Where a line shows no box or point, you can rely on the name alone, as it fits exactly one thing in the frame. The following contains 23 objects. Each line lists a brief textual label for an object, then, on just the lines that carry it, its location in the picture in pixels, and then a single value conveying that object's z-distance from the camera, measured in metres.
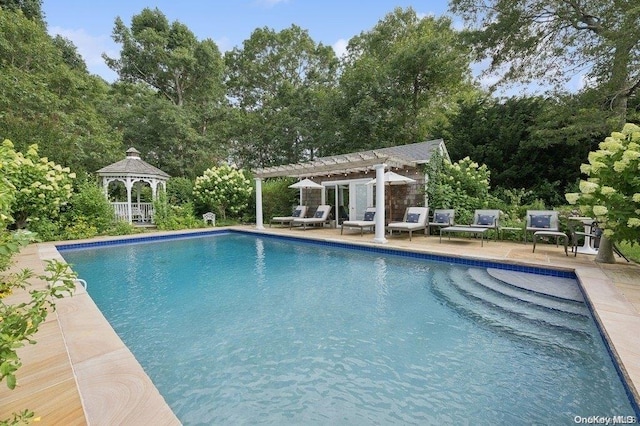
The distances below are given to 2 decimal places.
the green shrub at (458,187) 10.80
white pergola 9.60
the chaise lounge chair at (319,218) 13.54
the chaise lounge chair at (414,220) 10.08
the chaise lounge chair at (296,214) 14.43
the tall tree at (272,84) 25.17
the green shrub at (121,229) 12.66
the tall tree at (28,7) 14.67
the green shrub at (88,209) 11.72
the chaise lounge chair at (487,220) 9.08
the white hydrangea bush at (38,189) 9.64
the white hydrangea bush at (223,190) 15.63
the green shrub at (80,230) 11.32
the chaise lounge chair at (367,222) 11.37
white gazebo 14.08
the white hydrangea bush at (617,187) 4.87
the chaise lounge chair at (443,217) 9.89
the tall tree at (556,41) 9.79
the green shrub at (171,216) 14.25
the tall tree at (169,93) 21.33
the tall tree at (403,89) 19.06
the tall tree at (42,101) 11.96
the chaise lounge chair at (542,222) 7.95
